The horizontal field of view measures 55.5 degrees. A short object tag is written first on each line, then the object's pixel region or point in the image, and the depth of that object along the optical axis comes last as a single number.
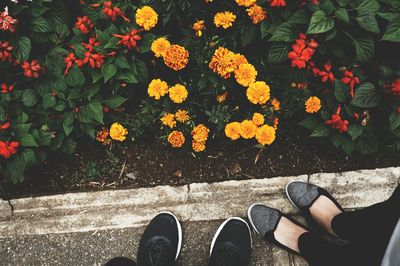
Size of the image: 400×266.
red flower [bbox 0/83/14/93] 2.12
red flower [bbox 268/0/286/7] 1.83
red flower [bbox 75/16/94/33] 2.02
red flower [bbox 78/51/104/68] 1.98
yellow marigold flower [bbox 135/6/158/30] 1.94
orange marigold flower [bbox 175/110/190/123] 2.15
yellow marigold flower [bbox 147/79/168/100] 2.08
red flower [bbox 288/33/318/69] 1.87
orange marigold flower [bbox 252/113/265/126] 2.07
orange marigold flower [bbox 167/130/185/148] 2.15
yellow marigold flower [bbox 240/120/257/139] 2.06
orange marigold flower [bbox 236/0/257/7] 1.87
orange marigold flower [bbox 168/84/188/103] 2.04
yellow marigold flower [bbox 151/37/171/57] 1.97
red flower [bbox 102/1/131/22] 1.93
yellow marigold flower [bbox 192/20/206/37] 2.03
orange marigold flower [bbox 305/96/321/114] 2.03
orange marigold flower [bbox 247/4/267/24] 1.94
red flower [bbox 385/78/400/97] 1.88
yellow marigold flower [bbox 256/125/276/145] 2.04
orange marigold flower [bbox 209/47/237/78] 1.93
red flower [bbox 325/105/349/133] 2.03
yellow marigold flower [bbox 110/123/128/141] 2.19
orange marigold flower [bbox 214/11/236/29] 1.98
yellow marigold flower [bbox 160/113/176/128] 2.13
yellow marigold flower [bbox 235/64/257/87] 1.97
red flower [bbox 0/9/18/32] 1.88
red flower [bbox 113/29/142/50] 1.95
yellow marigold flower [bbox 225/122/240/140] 2.09
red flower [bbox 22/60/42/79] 2.04
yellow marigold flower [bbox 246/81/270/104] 1.97
